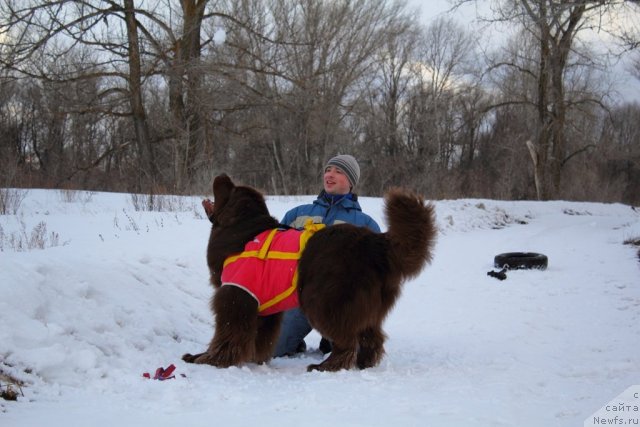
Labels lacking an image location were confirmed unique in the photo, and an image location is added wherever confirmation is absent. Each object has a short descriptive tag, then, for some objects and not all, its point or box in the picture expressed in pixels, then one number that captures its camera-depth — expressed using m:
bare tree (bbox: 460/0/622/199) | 21.72
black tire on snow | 8.88
